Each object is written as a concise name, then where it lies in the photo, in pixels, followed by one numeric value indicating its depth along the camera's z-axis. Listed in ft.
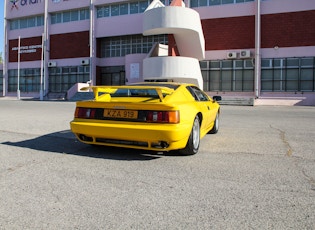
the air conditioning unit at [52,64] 117.14
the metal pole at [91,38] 107.24
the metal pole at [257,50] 84.99
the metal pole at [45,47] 116.49
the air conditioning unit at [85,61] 108.27
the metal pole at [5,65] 128.67
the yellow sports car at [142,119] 15.37
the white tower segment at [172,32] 73.00
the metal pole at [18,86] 118.99
